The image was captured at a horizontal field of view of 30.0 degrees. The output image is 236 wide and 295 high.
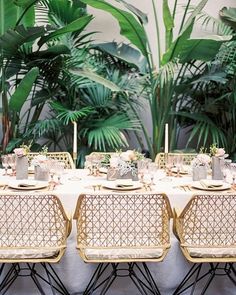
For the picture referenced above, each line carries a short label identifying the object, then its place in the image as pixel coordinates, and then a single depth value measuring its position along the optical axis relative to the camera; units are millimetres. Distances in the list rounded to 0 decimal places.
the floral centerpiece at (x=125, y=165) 2982
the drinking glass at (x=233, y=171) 2966
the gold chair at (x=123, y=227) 2330
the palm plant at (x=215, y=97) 4680
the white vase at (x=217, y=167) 3066
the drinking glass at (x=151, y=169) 2982
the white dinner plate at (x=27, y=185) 2732
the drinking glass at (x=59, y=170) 2996
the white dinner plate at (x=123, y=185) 2721
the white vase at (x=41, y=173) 2973
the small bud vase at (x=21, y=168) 3025
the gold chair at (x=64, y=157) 3797
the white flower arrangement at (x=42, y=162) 2972
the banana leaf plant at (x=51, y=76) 4195
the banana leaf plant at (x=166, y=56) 4180
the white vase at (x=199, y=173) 3029
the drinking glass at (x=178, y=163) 3225
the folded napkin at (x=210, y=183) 2803
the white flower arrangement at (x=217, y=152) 3037
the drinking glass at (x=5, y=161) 3149
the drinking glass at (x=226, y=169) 3092
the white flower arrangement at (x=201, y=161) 3041
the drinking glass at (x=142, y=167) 2982
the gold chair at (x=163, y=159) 3846
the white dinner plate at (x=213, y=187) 2740
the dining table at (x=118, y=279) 2730
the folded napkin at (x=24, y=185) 2773
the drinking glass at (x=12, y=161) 3154
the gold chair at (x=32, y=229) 2330
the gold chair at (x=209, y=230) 2363
